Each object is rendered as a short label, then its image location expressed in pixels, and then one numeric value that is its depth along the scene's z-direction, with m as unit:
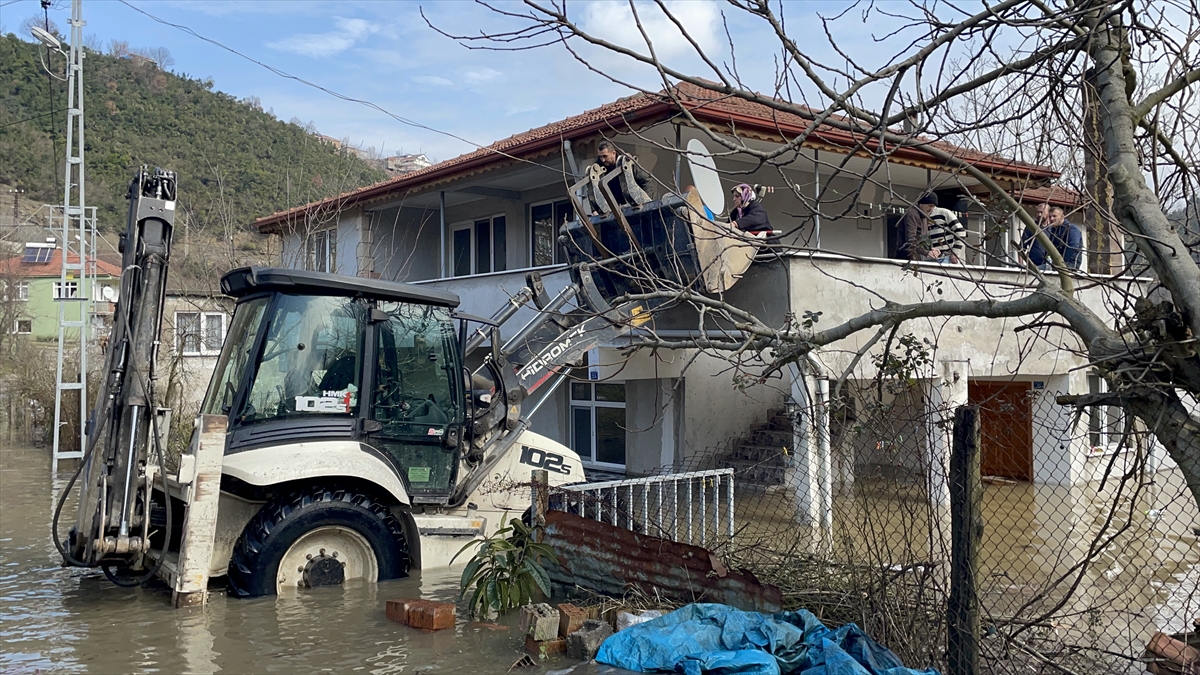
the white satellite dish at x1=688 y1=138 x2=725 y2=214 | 10.00
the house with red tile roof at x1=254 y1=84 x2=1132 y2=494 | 12.44
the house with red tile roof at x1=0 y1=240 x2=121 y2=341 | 38.60
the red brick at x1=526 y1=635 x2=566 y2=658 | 5.95
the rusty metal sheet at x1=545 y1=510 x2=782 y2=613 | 5.88
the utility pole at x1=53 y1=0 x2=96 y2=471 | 16.79
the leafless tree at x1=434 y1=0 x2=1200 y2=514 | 3.63
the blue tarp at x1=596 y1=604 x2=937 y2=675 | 4.86
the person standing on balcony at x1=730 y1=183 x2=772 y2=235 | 10.91
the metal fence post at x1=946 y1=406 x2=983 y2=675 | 4.57
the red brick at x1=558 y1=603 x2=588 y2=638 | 6.02
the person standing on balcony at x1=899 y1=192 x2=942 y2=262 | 11.20
